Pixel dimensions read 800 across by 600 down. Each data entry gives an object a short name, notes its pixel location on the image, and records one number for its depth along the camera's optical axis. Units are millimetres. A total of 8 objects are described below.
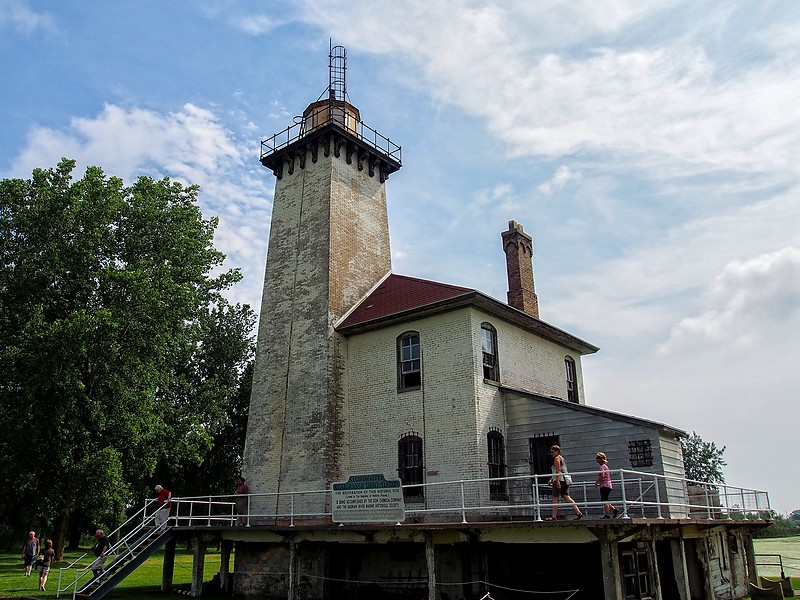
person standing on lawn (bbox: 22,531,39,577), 20609
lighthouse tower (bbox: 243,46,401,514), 19391
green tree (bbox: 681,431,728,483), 53781
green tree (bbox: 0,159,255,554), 21734
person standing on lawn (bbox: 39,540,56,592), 16828
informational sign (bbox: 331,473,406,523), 14211
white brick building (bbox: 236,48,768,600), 15711
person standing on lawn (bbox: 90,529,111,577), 15602
